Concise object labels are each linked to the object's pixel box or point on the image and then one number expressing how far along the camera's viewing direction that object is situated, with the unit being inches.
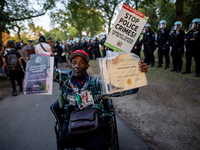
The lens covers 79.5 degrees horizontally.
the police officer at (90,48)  532.4
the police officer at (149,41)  291.9
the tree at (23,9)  431.7
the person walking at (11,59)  180.5
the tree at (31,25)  502.7
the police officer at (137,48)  324.5
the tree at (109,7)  588.8
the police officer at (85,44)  558.3
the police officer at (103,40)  388.7
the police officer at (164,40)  260.0
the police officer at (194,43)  199.2
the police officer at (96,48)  508.3
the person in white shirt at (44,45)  152.4
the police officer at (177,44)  231.8
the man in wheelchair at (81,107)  59.0
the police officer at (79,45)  591.4
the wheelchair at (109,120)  66.6
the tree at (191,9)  862.5
